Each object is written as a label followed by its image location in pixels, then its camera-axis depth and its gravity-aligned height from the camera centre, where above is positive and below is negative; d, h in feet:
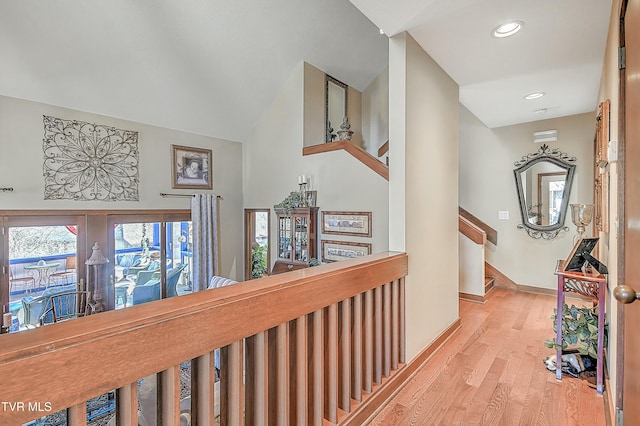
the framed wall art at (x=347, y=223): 13.71 -0.56
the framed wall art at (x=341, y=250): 13.92 -1.77
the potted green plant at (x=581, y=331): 7.06 -2.86
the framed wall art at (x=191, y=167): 16.57 +2.48
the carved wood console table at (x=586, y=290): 6.63 -1.87
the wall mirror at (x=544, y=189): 13.69 +0.90
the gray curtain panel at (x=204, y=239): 16.88 -1.43
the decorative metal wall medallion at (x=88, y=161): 12.87 +2.30
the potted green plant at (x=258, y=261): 17.94 -2.88
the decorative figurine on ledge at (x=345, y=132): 14.97 +3.80
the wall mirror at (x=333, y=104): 17.69 +6.32
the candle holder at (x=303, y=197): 15.29 +0.71
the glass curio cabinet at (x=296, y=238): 14.83 -1.27
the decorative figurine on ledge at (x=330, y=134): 17.67 +4.39
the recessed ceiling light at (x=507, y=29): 6.68 +3.95
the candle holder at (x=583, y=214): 9.05 -0.16
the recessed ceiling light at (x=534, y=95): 10.65 +3.95
